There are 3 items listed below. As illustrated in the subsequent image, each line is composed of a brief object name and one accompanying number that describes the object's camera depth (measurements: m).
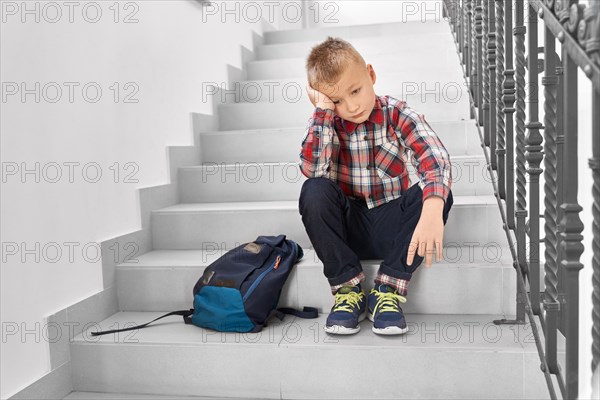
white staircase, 1.44
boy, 1.55
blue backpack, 1.60
